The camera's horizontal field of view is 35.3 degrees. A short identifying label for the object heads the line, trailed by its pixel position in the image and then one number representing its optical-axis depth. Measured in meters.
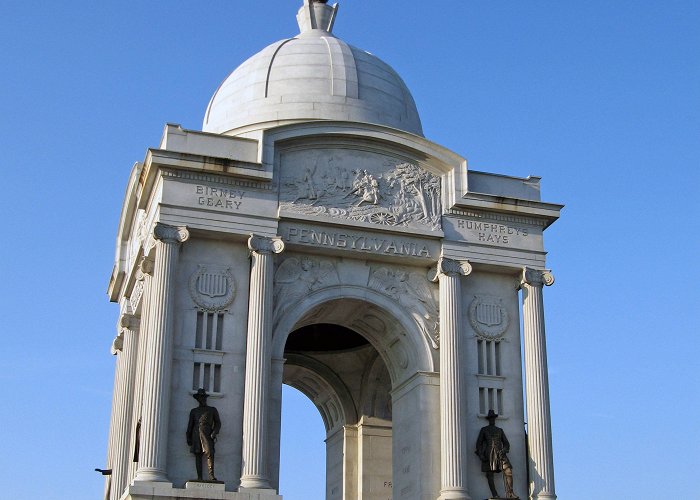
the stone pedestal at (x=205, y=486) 26.78
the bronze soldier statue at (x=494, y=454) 29.20
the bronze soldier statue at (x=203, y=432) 27.20
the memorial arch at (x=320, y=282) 28.16
